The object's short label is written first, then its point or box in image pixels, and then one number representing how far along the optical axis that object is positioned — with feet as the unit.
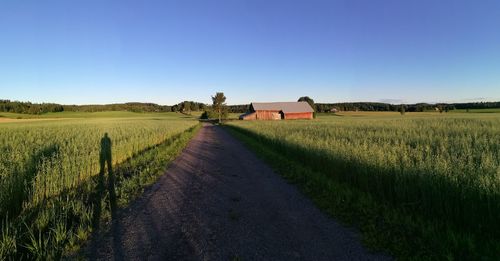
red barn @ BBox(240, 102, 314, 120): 263.70
